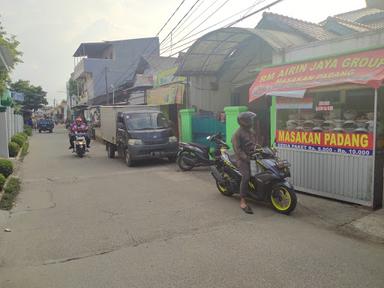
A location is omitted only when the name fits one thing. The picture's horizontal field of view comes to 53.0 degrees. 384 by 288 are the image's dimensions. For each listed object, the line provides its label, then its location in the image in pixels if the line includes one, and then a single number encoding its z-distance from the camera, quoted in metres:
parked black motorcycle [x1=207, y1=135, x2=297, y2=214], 6.69
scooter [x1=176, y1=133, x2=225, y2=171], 11.89
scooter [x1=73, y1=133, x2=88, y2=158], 16.64
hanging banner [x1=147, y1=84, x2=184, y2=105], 17.22
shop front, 6.66
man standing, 6.98
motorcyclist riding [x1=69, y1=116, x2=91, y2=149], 17.12
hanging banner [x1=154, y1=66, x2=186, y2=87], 18.10
